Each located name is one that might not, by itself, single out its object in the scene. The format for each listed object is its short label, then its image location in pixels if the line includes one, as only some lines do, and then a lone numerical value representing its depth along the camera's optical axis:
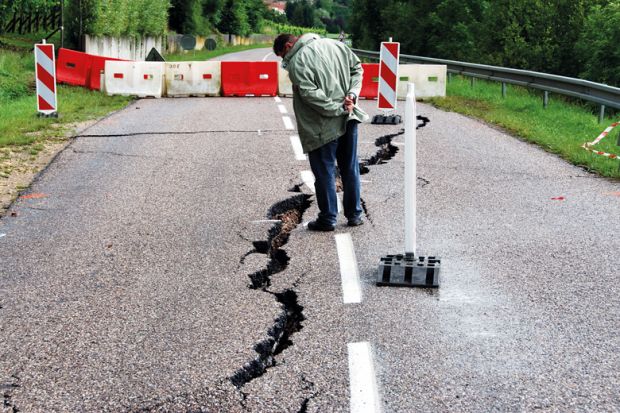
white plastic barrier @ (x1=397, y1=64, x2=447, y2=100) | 20.19
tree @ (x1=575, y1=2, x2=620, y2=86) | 19.03
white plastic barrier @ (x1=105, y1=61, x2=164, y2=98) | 20.59
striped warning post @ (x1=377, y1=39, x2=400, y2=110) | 14.62
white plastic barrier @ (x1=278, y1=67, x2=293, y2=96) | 21.42
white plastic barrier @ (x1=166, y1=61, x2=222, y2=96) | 21.23
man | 6.91
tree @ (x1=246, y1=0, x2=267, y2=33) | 113.88
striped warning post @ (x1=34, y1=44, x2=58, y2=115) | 14.58
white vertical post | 5.40
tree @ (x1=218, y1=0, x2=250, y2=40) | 95.00
